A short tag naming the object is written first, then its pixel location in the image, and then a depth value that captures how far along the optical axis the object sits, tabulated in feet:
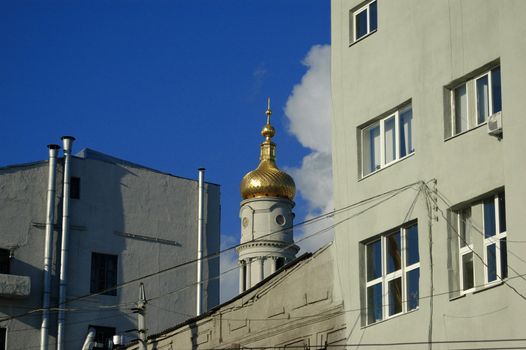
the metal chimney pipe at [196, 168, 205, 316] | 155.33
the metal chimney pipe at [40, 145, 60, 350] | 143.02
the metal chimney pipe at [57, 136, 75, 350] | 143.52
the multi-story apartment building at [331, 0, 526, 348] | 75.97
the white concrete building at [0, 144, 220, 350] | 143.84
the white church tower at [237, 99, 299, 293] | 256.32
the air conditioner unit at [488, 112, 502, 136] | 76.59
